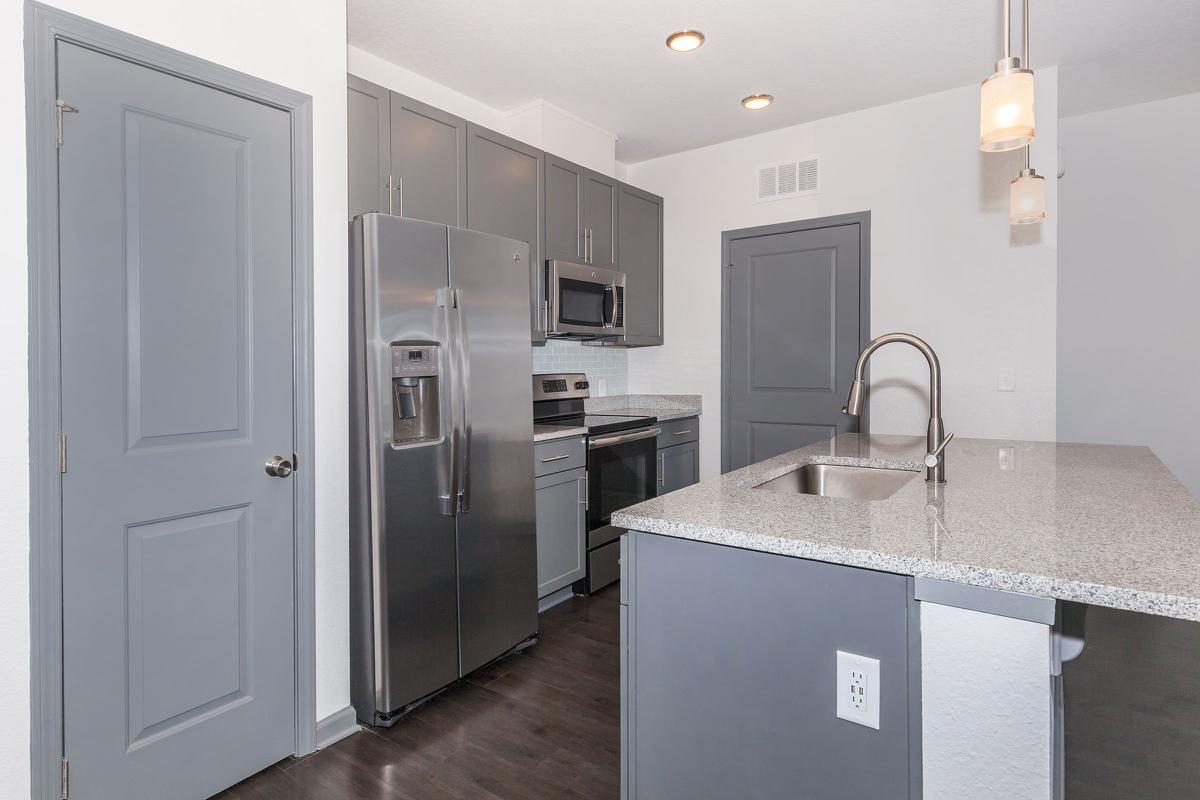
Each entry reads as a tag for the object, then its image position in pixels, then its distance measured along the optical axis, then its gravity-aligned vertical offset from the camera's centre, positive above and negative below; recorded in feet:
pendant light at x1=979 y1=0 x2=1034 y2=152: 4.88 +2.16
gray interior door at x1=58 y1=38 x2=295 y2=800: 5.60 -0.33
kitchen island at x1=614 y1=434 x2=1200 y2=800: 3.48 -1.39
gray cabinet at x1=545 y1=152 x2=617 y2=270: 12.19 +3.49
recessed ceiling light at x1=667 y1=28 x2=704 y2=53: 9.61 +5.23
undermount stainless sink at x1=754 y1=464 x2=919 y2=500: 7.36 -0.99
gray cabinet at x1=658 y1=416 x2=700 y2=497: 13.74 -1.31
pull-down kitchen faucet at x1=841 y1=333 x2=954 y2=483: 6.13 -0.09
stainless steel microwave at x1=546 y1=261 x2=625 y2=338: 11.94 +1.79
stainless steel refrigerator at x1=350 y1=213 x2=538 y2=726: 7.55 -0.80
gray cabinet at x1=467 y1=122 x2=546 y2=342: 10.55 +3.39
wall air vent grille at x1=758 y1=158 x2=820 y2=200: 13.33 +4.39
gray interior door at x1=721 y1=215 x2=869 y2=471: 13.03 +1.17
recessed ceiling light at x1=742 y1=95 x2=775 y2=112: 11.98 +5.36
